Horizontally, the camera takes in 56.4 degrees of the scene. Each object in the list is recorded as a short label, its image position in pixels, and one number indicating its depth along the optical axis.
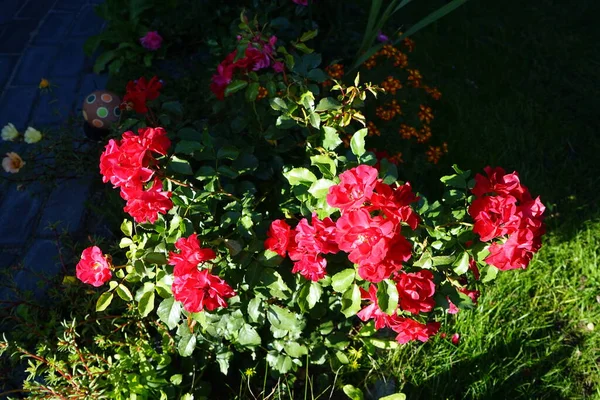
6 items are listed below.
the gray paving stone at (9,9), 3.67
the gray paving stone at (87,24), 3.54
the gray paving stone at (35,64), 3.22
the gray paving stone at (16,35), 3.44
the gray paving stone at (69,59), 3.26
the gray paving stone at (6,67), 3.22
